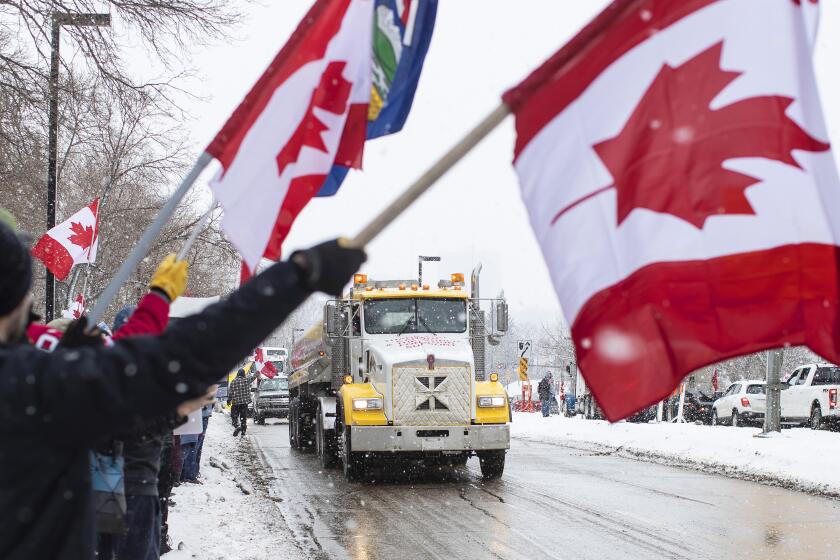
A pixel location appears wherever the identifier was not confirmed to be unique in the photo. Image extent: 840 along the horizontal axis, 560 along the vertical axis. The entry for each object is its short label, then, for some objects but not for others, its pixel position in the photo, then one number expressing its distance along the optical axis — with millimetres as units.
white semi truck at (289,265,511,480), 15156
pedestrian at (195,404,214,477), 13973
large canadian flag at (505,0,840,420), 3553
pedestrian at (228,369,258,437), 24844
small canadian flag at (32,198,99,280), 15008
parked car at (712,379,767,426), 31312
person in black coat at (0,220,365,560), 2014
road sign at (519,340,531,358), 38219
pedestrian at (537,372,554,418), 42091
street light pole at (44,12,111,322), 13242
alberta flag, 4629
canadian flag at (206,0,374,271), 4227
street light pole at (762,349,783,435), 21125
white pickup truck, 27234
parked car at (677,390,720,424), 37250
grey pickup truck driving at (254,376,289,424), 37625
